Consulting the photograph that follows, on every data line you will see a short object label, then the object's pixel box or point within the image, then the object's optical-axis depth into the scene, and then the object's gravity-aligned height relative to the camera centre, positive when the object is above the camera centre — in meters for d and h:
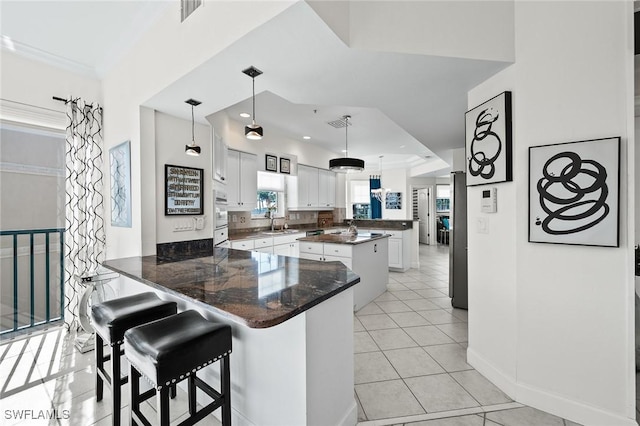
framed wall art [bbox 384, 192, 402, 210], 9.15 +0.36
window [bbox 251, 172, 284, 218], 5.37 +0.34
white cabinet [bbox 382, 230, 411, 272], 5.79 -0.83
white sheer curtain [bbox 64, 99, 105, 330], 2.97 +0.13
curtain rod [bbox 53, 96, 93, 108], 2.87 +1.20
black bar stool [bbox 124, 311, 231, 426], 1.17 -0.63
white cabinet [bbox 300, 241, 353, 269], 3.62 -0.55
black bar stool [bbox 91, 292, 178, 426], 1.59 -0.65
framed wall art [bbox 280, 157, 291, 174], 5.36 +0.93
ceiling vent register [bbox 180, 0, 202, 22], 2.10 +1.59
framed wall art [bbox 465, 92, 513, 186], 1.97 +0.53
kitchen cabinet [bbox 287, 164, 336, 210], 5.84 +0.52
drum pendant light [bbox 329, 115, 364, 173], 4.13 +0.73
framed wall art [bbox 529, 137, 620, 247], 1.60 +0.11
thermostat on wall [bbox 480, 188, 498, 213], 2.10 +0.08
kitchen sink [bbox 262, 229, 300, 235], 4.88 -0.36
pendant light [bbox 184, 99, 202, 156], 2.67 +0.63
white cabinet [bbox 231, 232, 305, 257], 4.13 -0.51
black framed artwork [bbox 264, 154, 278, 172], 5.06 +0.92
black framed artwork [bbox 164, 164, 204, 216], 2.94 +0.25
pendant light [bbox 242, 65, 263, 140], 2.10 +0.69
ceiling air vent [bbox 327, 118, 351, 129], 4.39 +1.47
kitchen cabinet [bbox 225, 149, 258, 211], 4.38 +0.54
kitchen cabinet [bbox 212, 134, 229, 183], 3.37 +0.71
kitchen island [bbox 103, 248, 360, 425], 1.29 -0.65
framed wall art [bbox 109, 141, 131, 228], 2.84 +0.32
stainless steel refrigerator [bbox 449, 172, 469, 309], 3.59 -0.39
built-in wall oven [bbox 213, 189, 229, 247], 3.41 -0.09
